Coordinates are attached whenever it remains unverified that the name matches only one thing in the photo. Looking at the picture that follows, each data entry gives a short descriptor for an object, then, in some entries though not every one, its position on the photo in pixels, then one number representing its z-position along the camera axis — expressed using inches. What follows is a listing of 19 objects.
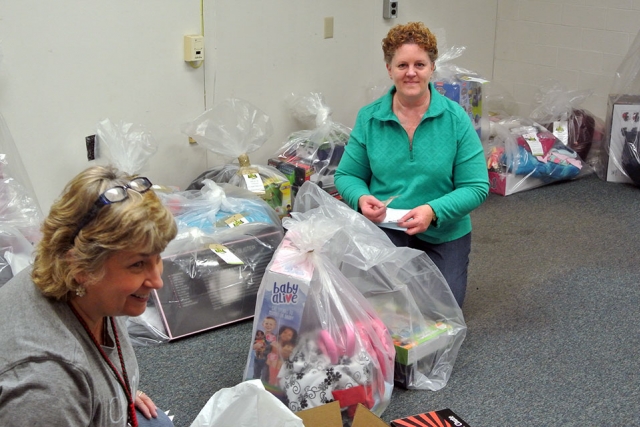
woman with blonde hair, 46.5
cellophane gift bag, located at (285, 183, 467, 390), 86.0
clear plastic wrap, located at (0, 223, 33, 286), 90.1
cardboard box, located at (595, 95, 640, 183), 156.7
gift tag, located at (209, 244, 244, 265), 102.3
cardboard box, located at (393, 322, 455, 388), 86.0
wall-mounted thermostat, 124.5
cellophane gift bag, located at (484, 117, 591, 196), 155.7
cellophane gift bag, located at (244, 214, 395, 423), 78.6
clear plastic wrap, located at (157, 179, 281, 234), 107.6
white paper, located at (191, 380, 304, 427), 66.7
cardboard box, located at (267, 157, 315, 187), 132.3
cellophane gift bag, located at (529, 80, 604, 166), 165.6
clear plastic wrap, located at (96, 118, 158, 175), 115.7
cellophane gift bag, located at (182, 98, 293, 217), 125.4
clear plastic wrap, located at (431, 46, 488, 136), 146.9
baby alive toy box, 79.7
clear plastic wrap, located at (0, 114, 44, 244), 99.9
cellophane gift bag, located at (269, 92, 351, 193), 133.3
